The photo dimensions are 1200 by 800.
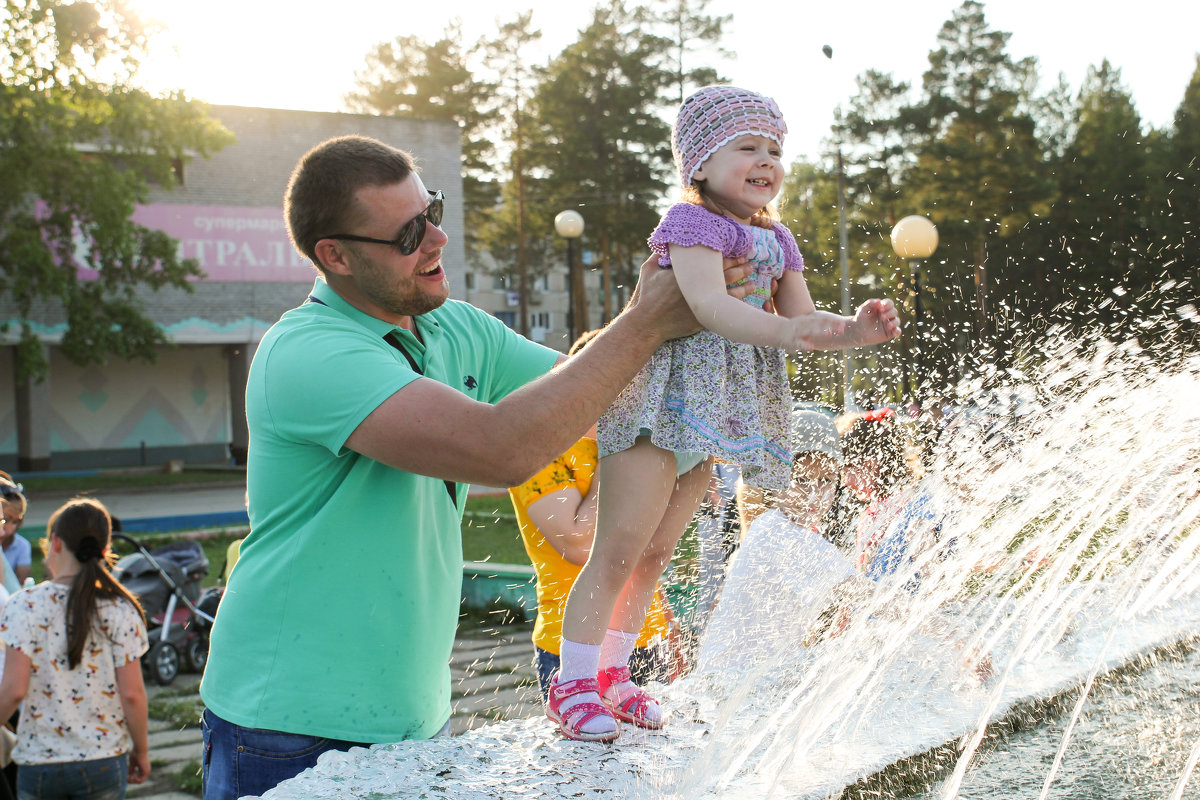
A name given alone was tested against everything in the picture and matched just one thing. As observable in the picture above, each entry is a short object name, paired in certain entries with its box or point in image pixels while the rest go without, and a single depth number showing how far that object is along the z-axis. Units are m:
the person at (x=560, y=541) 3.26
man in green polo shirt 1.97
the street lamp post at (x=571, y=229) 16.03
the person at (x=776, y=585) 3.41
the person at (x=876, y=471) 4.32
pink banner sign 25.92
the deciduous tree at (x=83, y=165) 20.08
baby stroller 7.15
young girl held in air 2.47
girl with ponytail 4.08
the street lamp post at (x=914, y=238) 8.33
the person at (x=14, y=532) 5.60
